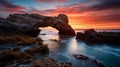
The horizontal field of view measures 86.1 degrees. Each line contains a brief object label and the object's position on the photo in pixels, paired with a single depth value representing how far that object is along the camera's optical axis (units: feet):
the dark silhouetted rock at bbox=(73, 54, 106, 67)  35.12
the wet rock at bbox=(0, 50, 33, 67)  27.60
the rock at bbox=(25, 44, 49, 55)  37.71
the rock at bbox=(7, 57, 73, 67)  22.16
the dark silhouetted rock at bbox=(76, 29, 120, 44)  84.35
